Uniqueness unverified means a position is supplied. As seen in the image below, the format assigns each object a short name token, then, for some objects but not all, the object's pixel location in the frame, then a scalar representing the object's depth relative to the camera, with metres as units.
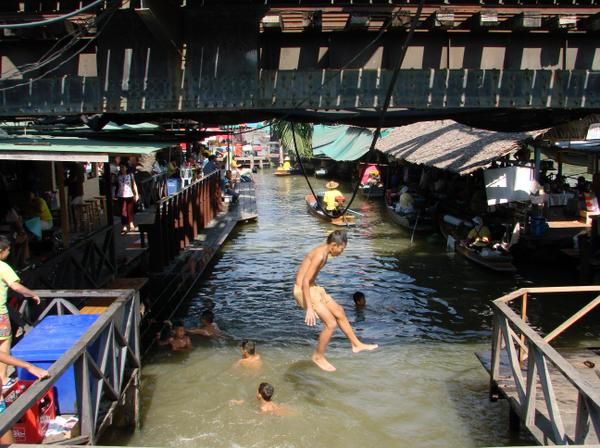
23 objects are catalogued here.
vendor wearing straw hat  23.61
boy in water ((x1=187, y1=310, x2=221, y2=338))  12.02
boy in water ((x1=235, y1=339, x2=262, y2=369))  10.42
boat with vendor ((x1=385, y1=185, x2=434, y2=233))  22.73
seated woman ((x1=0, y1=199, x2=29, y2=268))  10.09
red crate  5.80
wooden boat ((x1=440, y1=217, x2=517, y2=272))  16.44
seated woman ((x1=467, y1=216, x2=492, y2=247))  17.56
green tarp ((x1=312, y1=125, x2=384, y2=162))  34.16
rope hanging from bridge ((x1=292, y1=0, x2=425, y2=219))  6.21
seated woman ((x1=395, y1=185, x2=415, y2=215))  23.80
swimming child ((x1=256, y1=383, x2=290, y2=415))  8.79
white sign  16.94
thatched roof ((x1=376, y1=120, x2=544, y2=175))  18.11
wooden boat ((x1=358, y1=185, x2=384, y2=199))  32.50
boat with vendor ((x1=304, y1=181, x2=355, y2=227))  23.65
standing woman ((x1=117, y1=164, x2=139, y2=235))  16.66
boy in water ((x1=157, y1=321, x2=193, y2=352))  11.23
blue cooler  6.34
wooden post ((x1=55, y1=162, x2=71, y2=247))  11.03
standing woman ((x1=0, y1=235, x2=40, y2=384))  6.97
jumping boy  7.32
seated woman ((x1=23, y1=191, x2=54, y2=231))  12.21
